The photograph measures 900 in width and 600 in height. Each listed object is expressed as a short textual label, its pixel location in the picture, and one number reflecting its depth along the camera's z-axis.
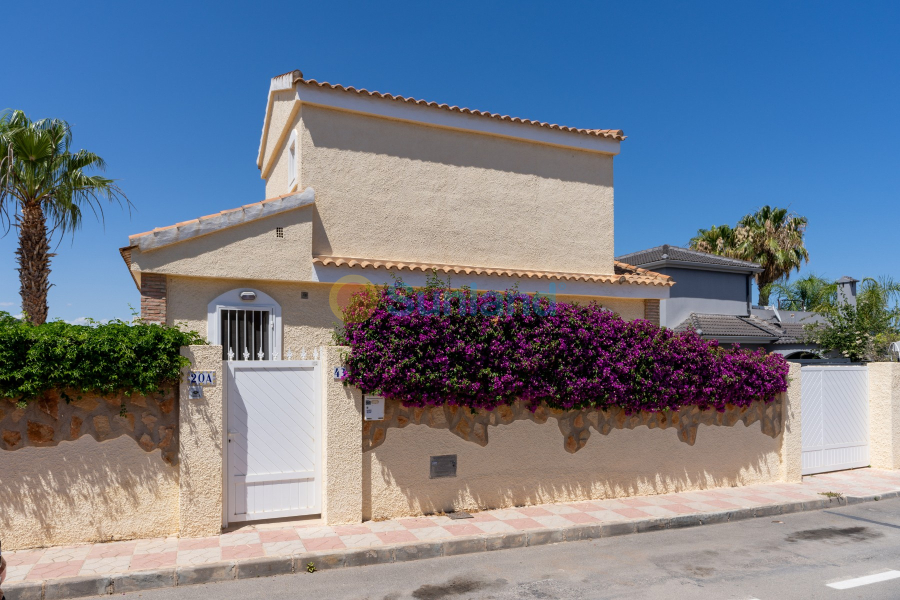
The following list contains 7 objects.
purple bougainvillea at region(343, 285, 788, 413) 7.73
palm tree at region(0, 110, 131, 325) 13.63
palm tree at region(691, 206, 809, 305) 31.56
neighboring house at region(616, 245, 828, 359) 22.86
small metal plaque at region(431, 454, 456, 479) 8.13
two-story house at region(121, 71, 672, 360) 9.54
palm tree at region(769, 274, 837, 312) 29.61
